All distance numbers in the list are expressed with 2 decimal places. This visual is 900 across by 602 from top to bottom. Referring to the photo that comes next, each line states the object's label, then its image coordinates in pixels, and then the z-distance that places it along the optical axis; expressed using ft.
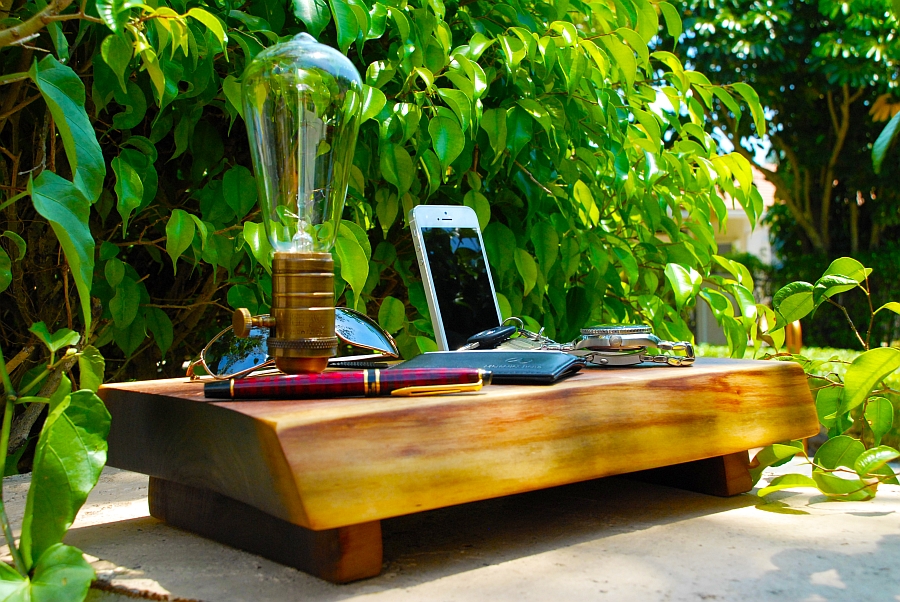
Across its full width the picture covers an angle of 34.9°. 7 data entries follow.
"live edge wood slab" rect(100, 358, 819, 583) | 2.17
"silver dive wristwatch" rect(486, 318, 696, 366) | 2.79
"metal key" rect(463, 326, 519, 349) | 2.90
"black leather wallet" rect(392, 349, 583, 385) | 2.49
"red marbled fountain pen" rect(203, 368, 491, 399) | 2.35
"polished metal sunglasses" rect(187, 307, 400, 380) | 2.60
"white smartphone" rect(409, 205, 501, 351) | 3.07
